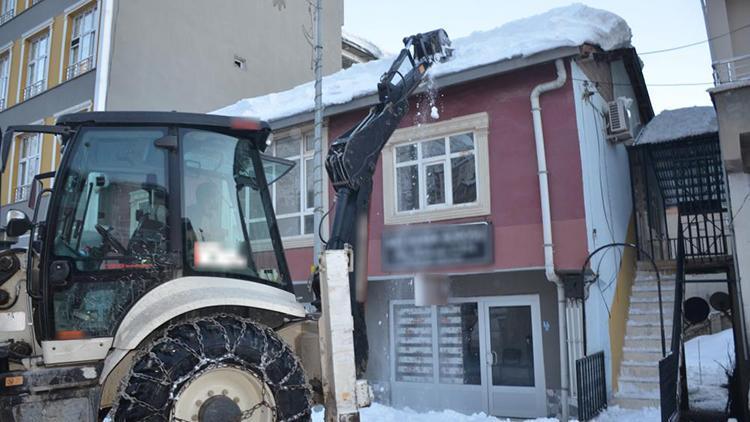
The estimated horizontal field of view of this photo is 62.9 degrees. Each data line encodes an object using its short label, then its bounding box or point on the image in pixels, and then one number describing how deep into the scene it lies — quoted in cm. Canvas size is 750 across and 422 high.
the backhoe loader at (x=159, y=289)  399
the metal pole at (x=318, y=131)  962
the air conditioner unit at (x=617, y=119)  1087
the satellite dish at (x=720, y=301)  1418
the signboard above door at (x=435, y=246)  994
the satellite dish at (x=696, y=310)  1329
